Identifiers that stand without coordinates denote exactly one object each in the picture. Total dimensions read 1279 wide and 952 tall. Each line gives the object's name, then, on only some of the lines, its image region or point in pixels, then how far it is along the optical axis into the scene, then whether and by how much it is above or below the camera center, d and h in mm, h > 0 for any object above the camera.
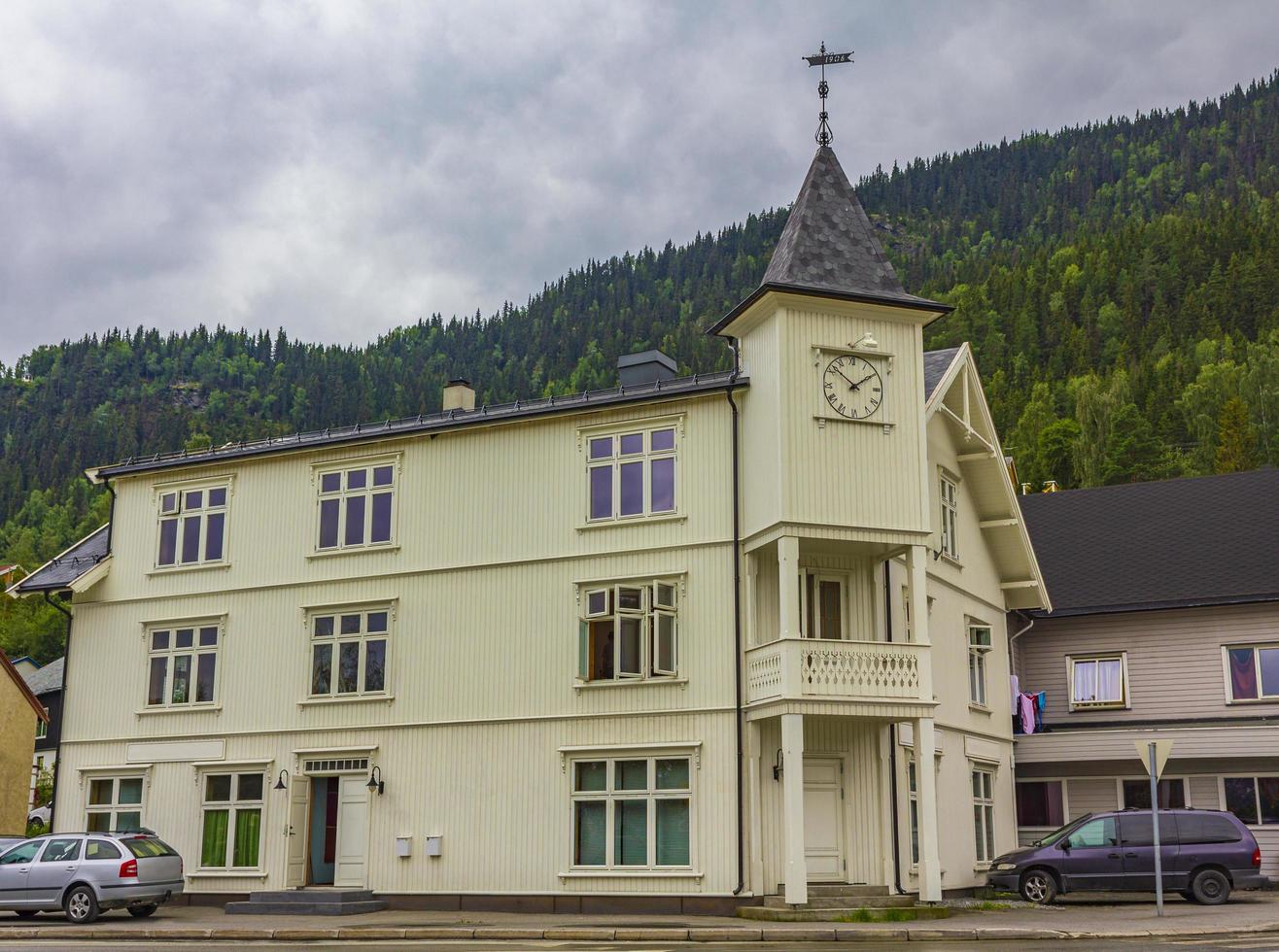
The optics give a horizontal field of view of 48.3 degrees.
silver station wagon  24578 -1070
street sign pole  21078 -137
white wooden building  24656 +3367
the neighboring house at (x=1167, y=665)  31797 +3459
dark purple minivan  25766 -783
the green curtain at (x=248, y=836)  28625 -475
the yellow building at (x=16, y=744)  41188 +1937
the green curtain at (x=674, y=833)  24828 -344
